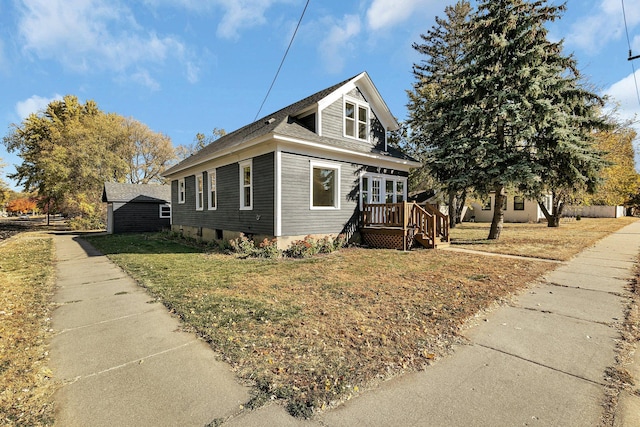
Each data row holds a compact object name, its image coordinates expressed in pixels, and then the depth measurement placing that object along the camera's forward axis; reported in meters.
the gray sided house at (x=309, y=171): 10.13
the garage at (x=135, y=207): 22.92
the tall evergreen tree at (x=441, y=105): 12.77
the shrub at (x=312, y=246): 9.98
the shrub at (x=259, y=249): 9.59
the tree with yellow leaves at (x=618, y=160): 20.03
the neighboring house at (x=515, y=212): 28.09
